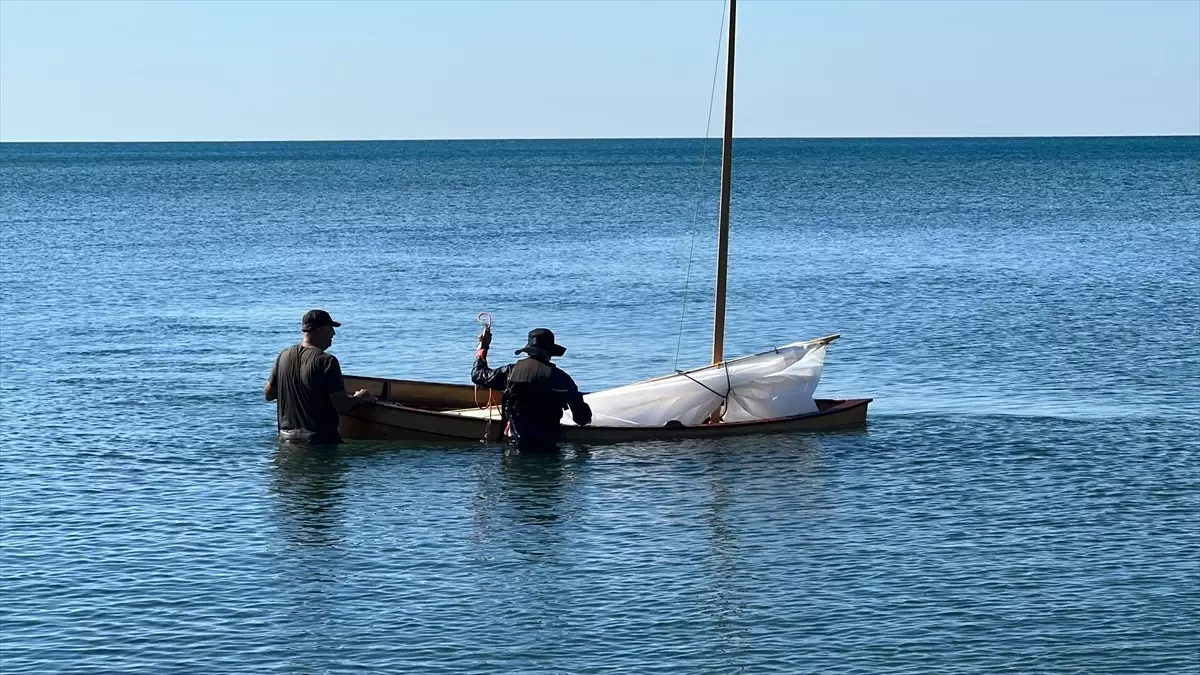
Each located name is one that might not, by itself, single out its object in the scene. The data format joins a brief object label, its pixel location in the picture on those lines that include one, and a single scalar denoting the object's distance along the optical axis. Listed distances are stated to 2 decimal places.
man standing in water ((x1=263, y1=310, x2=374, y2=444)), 25.30
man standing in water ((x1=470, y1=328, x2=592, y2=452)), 25.05
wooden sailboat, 26.28
